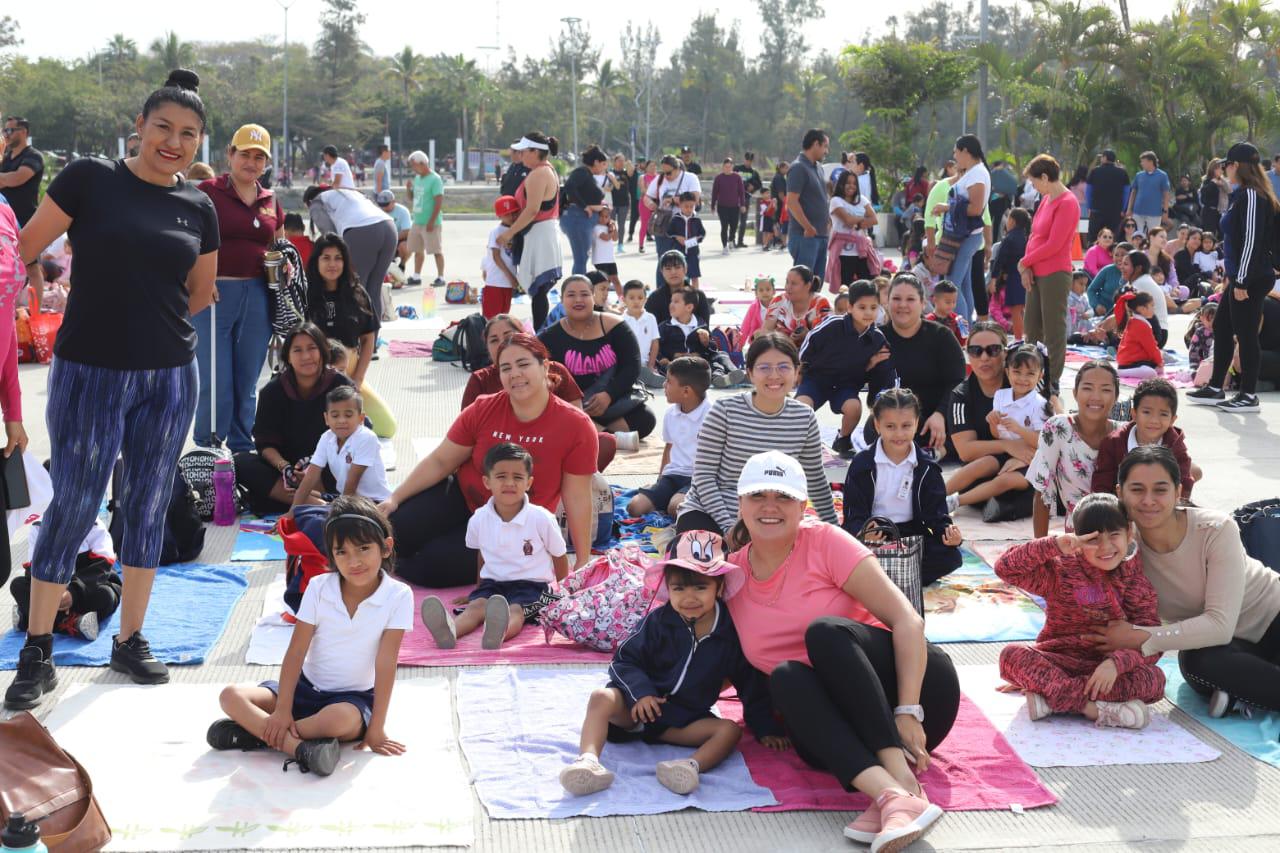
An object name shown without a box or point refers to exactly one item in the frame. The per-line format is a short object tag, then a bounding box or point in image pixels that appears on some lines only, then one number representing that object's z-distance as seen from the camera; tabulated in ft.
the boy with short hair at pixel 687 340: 35.47
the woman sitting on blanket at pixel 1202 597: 14.89
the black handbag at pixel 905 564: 16.31
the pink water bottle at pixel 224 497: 22.82
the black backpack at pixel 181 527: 20.40
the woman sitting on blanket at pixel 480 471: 19.12
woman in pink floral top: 20.02
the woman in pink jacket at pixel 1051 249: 32.63
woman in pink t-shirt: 12.44
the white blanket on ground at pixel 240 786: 12.07
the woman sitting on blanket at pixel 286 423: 22.94
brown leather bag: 10.98
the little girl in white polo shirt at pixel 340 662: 13.51
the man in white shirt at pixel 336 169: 50.39
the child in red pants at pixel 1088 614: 14.80
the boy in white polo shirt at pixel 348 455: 21.06
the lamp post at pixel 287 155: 184.32
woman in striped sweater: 19.35
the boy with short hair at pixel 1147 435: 18.40
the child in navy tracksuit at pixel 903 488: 19.17
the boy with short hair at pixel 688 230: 52.24
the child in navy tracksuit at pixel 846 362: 27.02
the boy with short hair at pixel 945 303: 33.53
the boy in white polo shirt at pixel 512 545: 17.69
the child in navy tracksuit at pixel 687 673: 13.73
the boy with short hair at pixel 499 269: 36.35
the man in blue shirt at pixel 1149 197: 63.57
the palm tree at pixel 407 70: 264.72
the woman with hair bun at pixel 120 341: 14.40
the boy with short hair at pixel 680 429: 23.26
